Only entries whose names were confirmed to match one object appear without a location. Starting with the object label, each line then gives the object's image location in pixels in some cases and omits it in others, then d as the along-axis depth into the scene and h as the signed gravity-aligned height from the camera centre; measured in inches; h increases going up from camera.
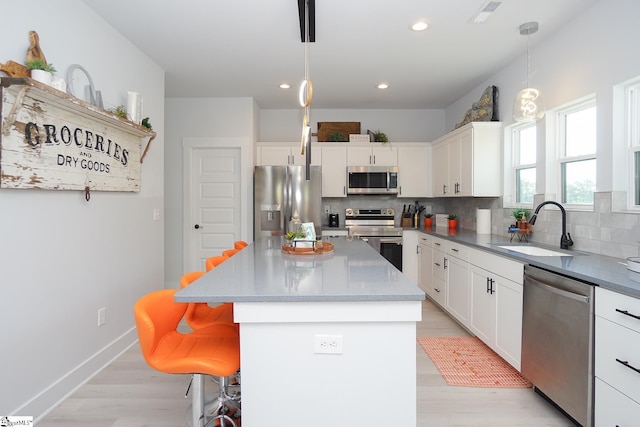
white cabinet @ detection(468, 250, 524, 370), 101.0 -29.6
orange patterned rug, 101.9 -48.5
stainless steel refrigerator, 193.8 +5.8
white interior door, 199.8 +4.3
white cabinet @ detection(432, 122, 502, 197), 156.7 +22.4
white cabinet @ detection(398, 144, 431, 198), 210.2 +22.4
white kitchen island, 61.2 -26.9
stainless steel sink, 109.7 -13.1
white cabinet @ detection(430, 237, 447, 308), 159.9 -29.3
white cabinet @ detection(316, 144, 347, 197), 209.2 +26.2
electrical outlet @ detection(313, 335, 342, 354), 61.9 -23.2
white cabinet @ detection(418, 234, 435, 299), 179.9 -29.2
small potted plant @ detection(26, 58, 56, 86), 79.6 +31.0
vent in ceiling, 101.7 +58.3
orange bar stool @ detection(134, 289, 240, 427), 59.7 -25.7
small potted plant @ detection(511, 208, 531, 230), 132.0 -2.9
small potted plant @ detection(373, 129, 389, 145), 208.2 +41.8
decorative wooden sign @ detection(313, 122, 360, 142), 214.2 +47.8
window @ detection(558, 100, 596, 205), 110.7 +18.5
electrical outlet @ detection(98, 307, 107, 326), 110.1 -33.3
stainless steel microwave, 207.0 +17.3
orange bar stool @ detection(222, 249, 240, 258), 116.0 -14.5
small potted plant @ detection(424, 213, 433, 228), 207.2 -7.5
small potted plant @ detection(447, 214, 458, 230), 193.9 -6.5
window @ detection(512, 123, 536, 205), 139.6 +18.5
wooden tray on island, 103.3 -12.0
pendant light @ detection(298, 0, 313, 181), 94.3 +29.2
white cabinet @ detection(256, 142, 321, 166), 206.4 +31.3
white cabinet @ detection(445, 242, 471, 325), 135.3 -28.9
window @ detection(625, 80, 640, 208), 94.4 +20.8
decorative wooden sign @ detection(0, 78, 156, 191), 75.5 +17.1
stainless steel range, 196.9 -16.0
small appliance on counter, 215.2 -7.3
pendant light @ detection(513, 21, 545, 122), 116.3 +34.9
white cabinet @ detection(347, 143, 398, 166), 209.2 +31.6
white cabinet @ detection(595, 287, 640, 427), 64.4 -28.3
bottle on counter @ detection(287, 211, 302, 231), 112.3 -4.8
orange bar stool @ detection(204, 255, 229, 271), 97.3 -15.1
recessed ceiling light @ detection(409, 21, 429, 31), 114.3 +59.2
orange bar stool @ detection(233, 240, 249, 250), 133.4 -13.7
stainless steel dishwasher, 74.6 -30.2
